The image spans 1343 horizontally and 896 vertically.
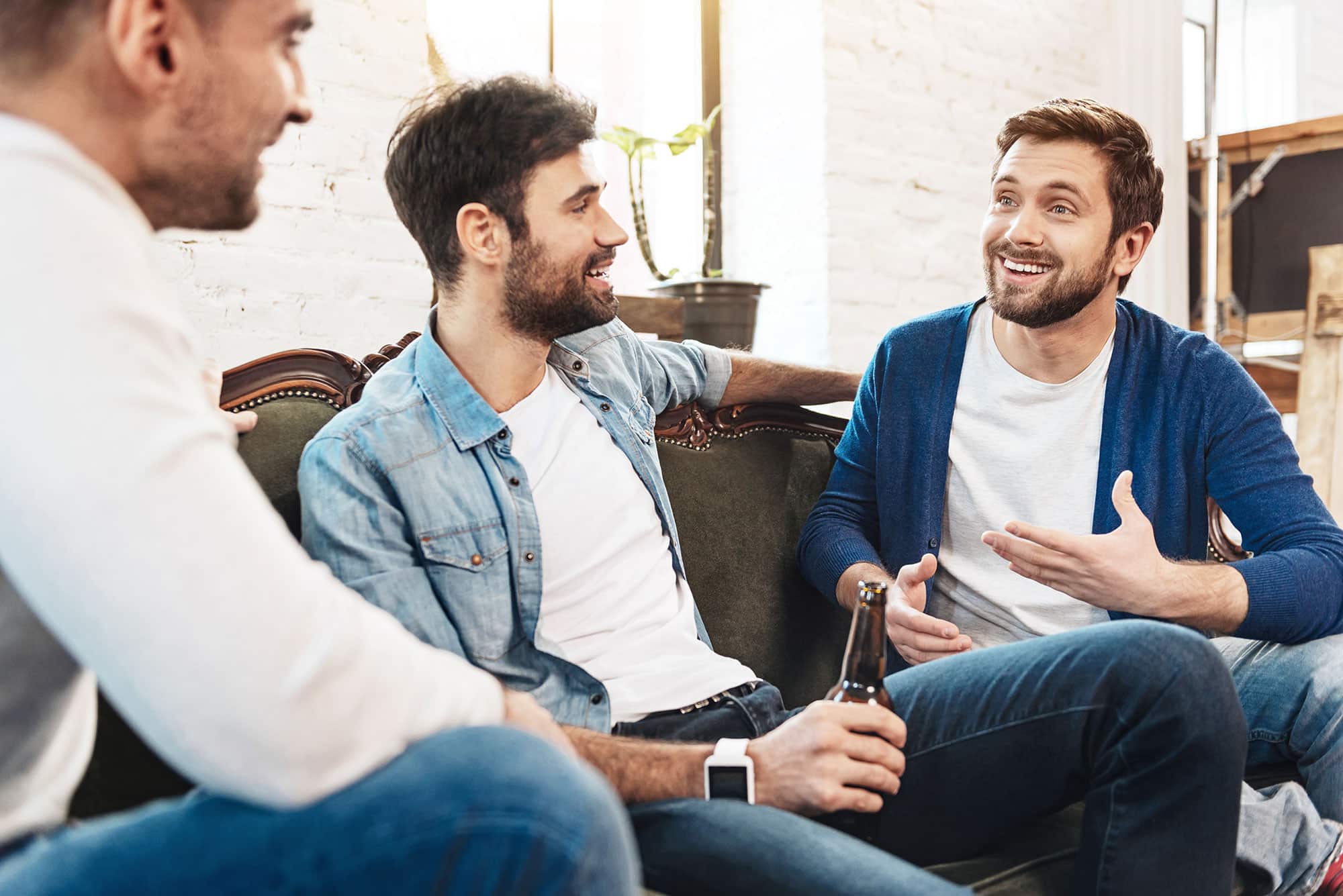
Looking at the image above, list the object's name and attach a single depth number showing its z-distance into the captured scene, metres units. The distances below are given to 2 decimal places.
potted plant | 2.92
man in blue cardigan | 1.56
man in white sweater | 0.63
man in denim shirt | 1.21
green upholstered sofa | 1.56
